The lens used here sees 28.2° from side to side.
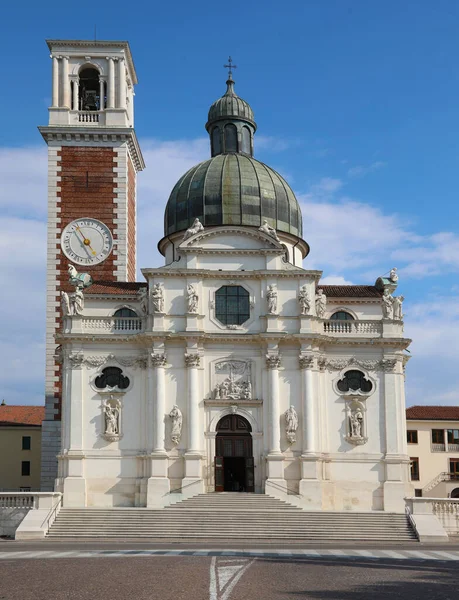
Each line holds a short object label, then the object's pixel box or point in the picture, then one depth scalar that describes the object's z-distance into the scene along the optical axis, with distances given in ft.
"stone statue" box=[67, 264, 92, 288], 156.56
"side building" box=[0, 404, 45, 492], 213.25
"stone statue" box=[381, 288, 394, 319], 155.84
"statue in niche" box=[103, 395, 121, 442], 148.25
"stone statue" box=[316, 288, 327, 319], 155.33
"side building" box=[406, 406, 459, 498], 218.38
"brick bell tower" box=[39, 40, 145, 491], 169.58
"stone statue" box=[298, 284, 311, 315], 152.15
